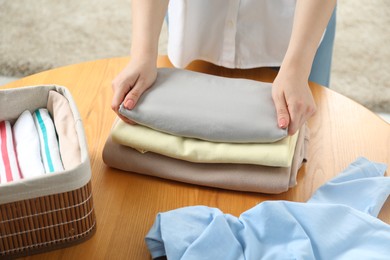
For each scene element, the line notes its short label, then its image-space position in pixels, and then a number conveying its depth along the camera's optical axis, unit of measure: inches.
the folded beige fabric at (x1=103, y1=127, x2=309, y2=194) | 38.4
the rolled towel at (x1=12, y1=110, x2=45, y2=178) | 34.5
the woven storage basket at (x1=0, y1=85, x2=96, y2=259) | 31.4
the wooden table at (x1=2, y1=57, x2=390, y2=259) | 36.2
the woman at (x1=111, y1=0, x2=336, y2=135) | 42.1
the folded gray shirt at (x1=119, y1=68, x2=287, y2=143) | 38.6
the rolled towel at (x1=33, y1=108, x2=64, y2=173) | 34.6
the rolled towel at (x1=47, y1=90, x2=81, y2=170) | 34.3
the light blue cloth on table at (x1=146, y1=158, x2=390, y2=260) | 32.2
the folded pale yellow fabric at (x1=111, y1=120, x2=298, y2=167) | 38.1
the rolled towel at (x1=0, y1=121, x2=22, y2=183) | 34.3
